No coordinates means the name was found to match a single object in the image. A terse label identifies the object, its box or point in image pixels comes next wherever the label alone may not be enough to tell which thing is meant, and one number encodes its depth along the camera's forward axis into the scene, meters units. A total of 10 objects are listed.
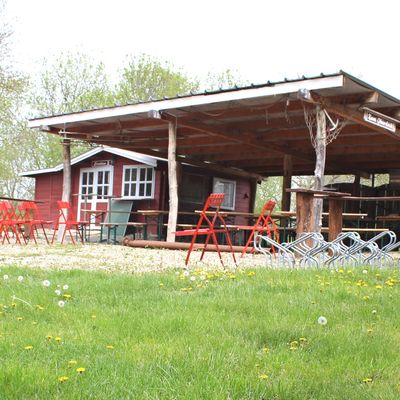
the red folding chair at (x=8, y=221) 11.45
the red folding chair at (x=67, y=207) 11.52
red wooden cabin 16.92
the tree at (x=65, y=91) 32.34
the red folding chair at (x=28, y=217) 11.67
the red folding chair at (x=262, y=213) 8.31
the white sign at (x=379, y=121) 9.59
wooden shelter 9.34
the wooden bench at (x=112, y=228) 13.89
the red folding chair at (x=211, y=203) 7.16
